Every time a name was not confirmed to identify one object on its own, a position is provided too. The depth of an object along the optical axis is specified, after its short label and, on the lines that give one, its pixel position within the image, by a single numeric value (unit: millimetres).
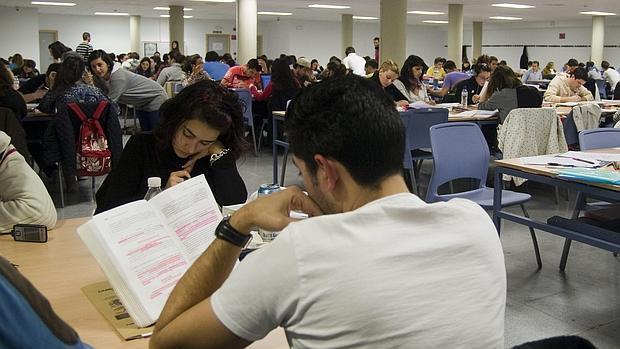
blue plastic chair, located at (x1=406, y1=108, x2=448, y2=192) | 5492
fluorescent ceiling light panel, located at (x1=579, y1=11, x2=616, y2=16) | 18219
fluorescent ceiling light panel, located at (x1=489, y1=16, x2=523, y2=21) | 20953
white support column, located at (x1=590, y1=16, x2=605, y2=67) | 19484
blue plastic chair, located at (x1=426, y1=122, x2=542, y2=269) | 3967
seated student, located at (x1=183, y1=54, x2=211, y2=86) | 9211
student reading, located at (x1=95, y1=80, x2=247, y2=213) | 2402
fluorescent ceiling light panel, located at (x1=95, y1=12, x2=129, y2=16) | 21188
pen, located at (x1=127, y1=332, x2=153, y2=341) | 1441
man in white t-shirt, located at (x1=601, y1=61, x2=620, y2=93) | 12616
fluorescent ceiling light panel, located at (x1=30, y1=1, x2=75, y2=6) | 16681
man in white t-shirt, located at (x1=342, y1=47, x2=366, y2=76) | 12461
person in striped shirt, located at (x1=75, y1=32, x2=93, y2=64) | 10127
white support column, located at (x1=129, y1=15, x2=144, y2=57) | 21469
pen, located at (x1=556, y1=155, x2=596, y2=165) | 3462
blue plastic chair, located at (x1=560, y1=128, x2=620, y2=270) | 3902
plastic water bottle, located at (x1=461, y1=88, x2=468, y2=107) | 7362
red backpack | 5219
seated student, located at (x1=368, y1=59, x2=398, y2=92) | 7160
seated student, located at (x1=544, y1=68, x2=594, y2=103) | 7852
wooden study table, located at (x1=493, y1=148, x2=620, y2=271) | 3006
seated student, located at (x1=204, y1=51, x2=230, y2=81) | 10852
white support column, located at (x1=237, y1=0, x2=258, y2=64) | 11758
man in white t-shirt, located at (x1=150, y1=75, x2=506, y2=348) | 1007
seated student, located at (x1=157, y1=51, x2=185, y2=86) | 10305
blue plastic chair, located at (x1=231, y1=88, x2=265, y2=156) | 7853
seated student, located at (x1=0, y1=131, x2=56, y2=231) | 2188
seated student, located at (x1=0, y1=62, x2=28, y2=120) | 5398
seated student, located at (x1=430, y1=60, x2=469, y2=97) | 10306
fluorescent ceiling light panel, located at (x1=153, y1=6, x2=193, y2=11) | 18141
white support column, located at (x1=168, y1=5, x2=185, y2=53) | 16750
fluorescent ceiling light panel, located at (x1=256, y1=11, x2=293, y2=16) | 19388
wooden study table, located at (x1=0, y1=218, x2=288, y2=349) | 1445
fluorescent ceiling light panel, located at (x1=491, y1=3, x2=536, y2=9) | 15888
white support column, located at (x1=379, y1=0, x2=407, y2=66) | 11336
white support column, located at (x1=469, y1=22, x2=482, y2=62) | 22634
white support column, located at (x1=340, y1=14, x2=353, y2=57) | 19766
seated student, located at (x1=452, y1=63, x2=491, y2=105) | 7783
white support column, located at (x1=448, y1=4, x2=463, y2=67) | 15742
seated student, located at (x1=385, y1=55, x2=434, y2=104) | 7129
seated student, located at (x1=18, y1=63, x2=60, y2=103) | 6934
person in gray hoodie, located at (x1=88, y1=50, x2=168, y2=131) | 6867
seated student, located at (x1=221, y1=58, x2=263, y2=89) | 9170
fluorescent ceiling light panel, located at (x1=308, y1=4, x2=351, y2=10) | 16511
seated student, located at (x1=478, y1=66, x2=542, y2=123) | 6031
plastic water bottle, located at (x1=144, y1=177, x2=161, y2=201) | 1873
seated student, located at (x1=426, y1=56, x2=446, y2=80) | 14481
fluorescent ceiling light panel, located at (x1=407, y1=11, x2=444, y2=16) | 18750
